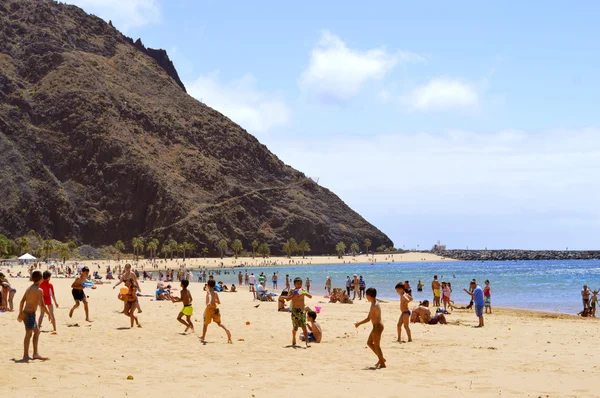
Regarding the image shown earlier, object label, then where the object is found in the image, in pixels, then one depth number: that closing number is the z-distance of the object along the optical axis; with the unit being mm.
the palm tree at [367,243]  176125
